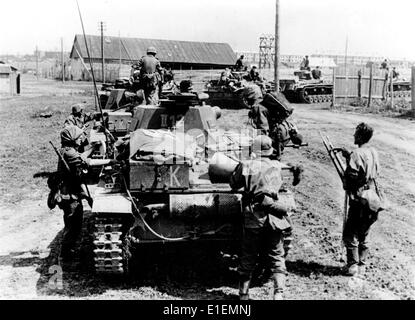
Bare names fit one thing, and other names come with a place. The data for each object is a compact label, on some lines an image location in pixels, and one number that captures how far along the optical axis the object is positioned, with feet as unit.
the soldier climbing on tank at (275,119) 30.04
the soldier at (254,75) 83.51
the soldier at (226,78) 83.39
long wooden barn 186.29
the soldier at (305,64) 106.96
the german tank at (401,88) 99.45
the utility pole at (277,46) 59.36
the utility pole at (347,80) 90.33
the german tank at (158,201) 21.12
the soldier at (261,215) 19.79
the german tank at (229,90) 82.23
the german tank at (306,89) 94.32
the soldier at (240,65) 87.35
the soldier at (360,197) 22.15
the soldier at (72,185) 24.86
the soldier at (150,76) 39.06
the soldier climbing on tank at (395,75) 100.34
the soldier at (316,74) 98.17
